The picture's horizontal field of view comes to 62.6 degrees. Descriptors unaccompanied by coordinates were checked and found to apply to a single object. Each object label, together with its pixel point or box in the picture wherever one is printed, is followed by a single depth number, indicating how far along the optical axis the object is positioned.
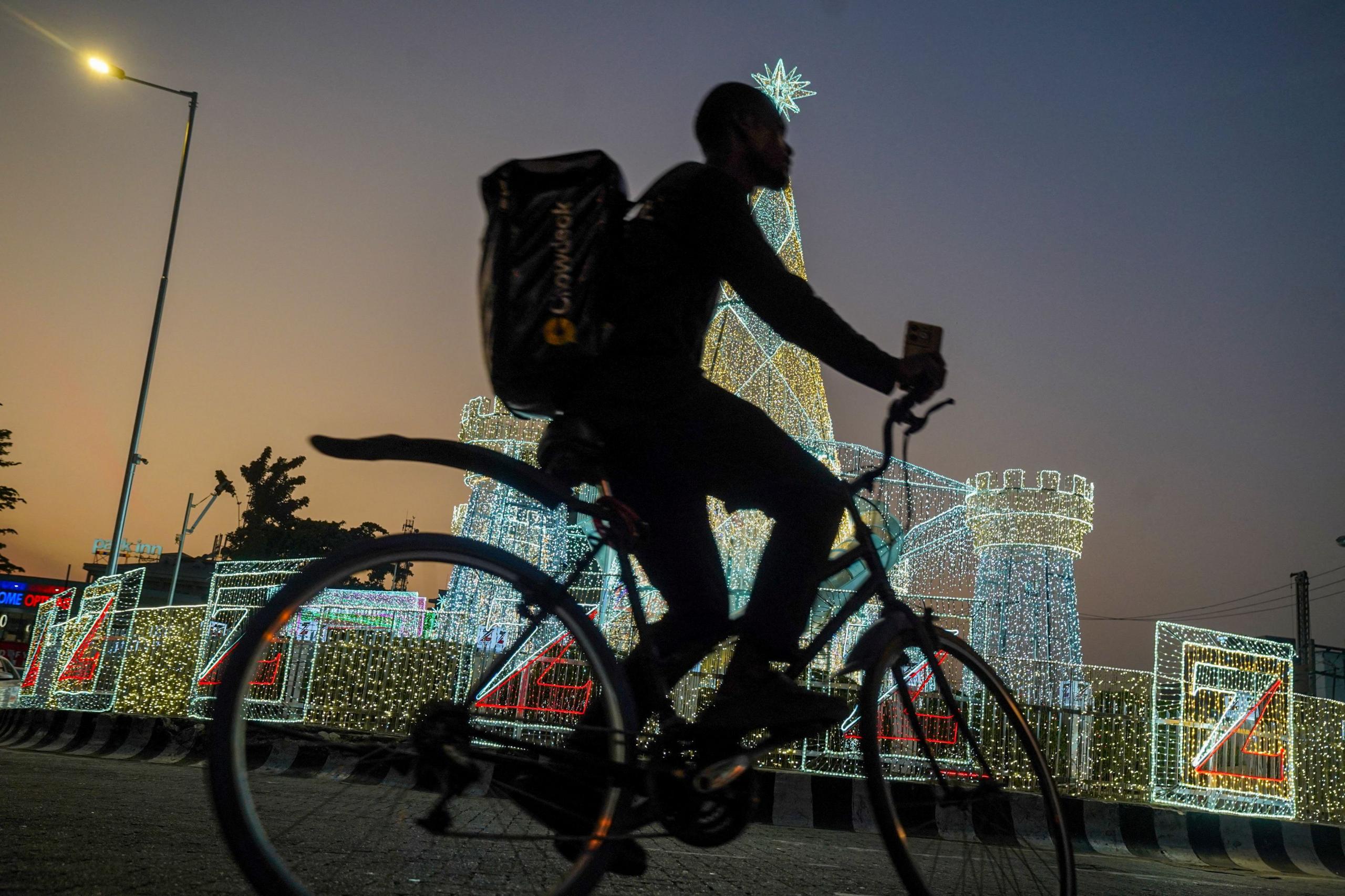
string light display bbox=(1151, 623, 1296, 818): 10.62
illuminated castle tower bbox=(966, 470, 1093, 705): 24.50
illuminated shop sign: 79.44
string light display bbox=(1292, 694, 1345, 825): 11.09
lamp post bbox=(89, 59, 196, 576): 20.55
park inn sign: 79.12
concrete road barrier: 8.98
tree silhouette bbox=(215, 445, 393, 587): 76.00
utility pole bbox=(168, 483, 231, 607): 41.25
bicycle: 2.24
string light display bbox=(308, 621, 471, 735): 11.41
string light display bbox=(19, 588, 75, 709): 14.77
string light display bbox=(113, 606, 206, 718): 12.18
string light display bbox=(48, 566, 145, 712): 12.91
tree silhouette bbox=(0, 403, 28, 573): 60.34
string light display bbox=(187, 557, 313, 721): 11.31
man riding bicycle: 2.74
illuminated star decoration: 17.67
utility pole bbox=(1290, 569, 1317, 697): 44.00
